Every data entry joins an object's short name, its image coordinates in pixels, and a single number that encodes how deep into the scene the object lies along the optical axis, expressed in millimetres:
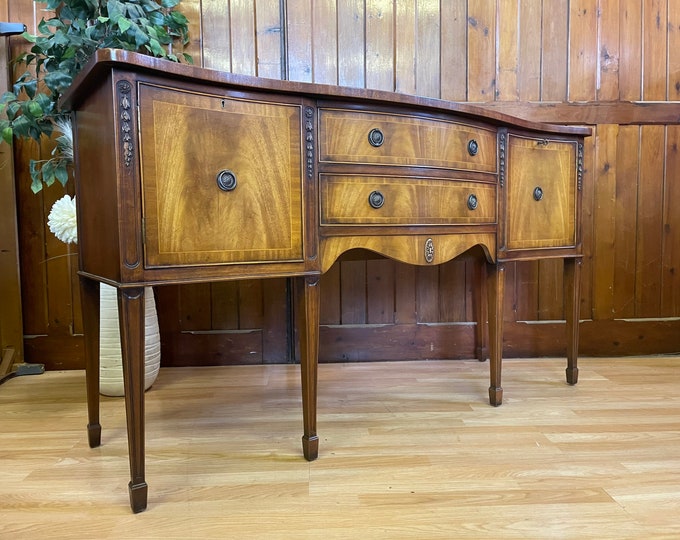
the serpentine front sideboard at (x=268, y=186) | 898
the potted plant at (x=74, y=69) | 1434
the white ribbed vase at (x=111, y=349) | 1595
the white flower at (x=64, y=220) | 1487
